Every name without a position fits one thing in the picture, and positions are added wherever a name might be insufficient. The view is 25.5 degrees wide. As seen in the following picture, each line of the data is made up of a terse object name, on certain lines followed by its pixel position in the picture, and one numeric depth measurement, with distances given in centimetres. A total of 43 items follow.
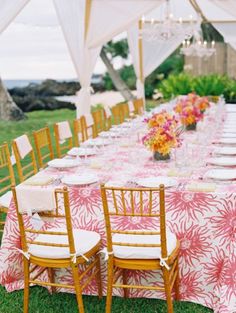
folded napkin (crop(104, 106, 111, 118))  733
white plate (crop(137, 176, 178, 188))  331
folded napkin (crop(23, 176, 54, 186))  347
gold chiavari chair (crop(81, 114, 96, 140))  611
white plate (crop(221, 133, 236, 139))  517
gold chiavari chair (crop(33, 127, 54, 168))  464
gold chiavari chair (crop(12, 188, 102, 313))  296
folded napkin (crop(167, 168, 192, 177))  358
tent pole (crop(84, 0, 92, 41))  675
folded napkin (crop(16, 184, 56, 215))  295
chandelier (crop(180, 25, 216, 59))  921
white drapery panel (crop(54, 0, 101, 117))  657
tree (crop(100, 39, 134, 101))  1487
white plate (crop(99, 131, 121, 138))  510
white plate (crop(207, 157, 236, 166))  383
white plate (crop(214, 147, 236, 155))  423
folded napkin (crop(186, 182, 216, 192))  317
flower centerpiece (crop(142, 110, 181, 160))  391
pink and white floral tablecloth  311
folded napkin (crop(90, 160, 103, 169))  390
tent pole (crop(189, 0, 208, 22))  834
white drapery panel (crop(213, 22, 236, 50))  966
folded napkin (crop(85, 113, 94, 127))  624
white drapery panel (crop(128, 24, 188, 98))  1047
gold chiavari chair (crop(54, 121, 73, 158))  520
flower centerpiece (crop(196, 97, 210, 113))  609
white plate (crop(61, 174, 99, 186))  341
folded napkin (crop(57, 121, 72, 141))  529
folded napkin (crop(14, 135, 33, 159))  428
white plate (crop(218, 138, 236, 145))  476
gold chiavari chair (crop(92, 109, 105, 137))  665
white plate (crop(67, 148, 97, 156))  432
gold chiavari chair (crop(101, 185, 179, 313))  284
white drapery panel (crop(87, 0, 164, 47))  685
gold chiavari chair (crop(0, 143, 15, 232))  392
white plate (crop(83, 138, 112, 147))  470
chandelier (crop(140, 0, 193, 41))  710
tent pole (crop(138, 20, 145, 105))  1053
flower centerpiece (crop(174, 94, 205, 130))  536
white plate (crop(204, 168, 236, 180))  338
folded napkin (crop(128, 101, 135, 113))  820
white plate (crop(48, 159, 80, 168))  390
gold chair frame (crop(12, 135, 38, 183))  420
